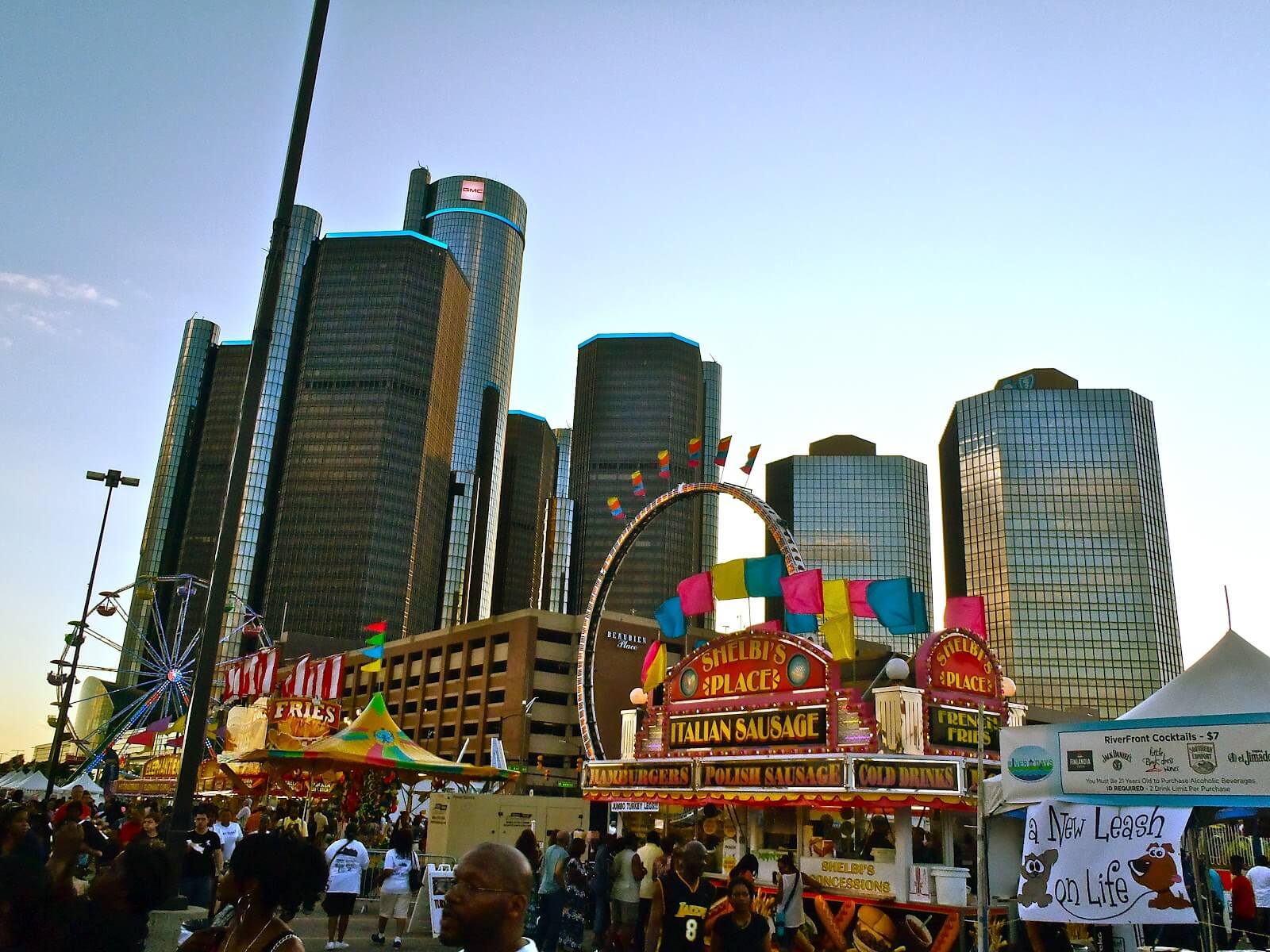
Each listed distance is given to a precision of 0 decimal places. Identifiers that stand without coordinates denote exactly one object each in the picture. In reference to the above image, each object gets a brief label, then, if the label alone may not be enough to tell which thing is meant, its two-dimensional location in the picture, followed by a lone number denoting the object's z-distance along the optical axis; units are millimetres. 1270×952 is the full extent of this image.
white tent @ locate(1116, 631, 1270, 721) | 10227
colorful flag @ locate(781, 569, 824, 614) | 24016
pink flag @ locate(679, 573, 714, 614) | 28172
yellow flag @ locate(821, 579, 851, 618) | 23828
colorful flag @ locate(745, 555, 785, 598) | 26594
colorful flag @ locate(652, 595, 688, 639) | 28234
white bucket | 15430
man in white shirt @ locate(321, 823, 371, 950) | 15156
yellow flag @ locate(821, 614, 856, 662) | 22859
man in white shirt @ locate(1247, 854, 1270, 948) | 16297
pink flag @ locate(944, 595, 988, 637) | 23516
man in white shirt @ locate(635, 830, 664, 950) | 14886
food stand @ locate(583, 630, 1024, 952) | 16141
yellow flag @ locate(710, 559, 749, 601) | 27125
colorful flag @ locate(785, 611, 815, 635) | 25156
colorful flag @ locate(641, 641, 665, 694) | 27344
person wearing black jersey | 8906
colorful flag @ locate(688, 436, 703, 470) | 36250
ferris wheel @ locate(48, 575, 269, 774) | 48531
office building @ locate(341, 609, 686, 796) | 93438
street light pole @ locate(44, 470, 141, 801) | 33031
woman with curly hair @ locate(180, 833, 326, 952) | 4648
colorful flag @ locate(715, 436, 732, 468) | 34500
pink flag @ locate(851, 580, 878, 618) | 24078
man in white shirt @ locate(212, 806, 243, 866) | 17203
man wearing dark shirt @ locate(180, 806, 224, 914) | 12477
